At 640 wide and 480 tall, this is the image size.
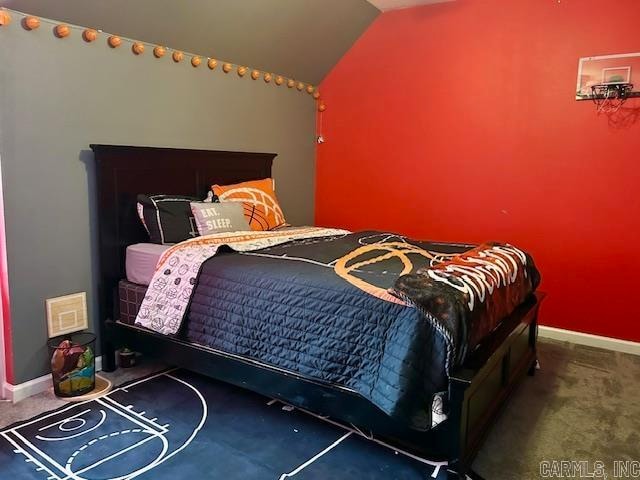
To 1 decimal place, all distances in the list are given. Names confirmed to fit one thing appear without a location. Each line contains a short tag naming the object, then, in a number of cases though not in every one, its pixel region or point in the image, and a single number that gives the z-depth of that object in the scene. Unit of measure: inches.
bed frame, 72.1
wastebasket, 96.2
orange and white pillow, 124.8
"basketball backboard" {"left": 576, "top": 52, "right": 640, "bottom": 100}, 122.8
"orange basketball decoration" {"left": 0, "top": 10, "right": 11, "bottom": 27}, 87.6
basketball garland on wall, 91.4
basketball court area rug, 74.6
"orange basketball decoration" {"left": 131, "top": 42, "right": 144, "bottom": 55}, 110.9
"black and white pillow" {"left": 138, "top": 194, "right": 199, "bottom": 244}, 108.3
